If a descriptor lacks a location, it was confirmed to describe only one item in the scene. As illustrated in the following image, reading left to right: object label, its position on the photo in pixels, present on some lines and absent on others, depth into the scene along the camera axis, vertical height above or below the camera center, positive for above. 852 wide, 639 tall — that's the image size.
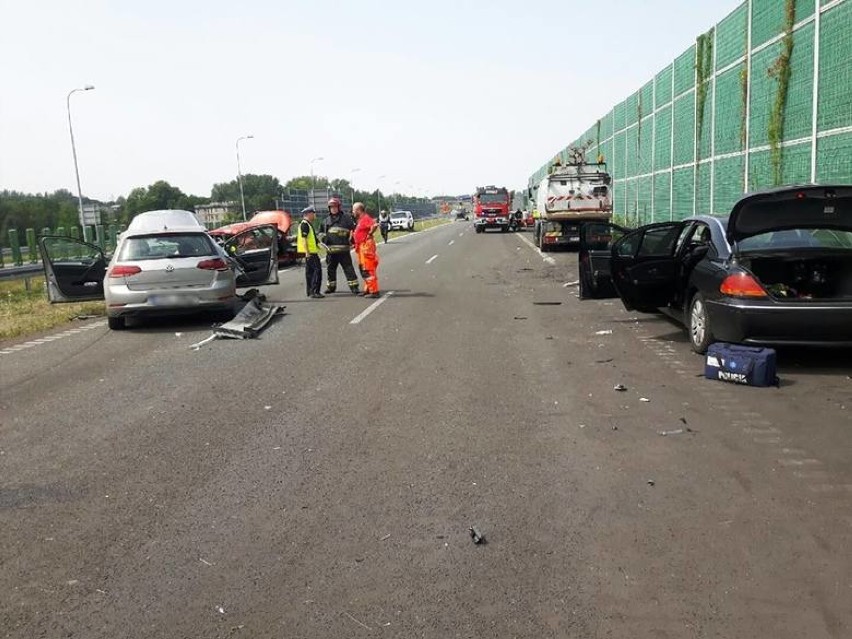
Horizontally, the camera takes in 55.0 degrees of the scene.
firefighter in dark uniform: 15.84 -0.80
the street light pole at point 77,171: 42.44 +2.02
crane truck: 28.97 -0.54
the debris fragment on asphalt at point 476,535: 4.19 -1.77
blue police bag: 7.40 -1.70
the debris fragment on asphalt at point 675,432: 6.00 -1.83
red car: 26.38 -0.97
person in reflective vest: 15.92 -1.07
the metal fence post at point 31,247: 37.91 -1.67
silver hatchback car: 12.24 -1.06
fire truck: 52.75 -1.14
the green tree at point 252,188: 130.62 +2.08
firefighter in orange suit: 15.38 -0.97
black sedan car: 7.71 -0.99
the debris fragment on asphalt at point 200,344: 10.73 -1.87
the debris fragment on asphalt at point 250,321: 11.46 -1.79
